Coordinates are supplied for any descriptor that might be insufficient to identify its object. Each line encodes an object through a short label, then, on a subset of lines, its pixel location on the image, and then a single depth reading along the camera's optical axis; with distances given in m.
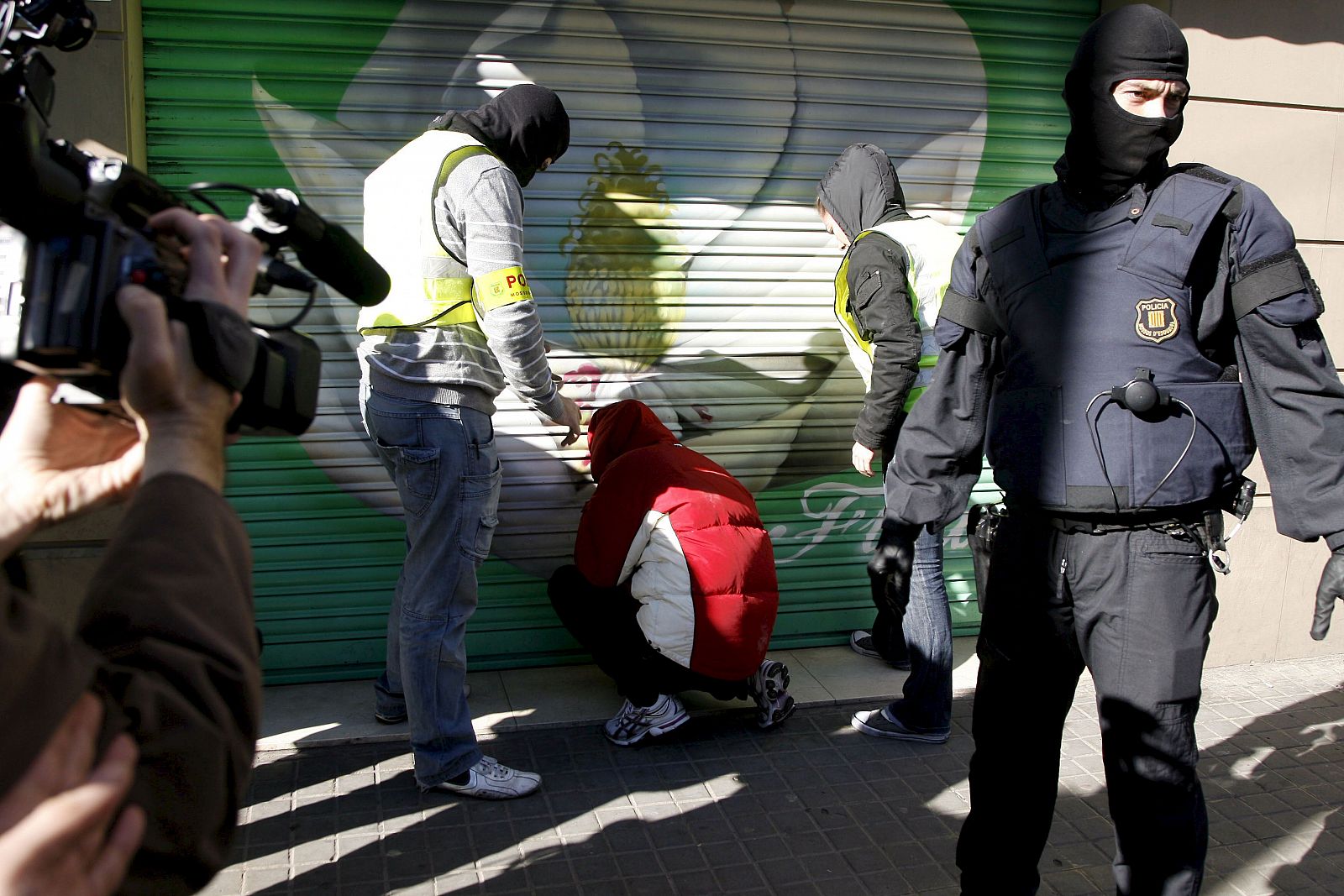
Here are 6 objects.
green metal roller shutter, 4.45
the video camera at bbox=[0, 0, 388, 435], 1.13
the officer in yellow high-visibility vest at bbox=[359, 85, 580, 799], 3.53
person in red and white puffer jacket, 4.00
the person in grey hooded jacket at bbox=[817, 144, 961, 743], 4.18
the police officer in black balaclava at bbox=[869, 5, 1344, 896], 2.62
